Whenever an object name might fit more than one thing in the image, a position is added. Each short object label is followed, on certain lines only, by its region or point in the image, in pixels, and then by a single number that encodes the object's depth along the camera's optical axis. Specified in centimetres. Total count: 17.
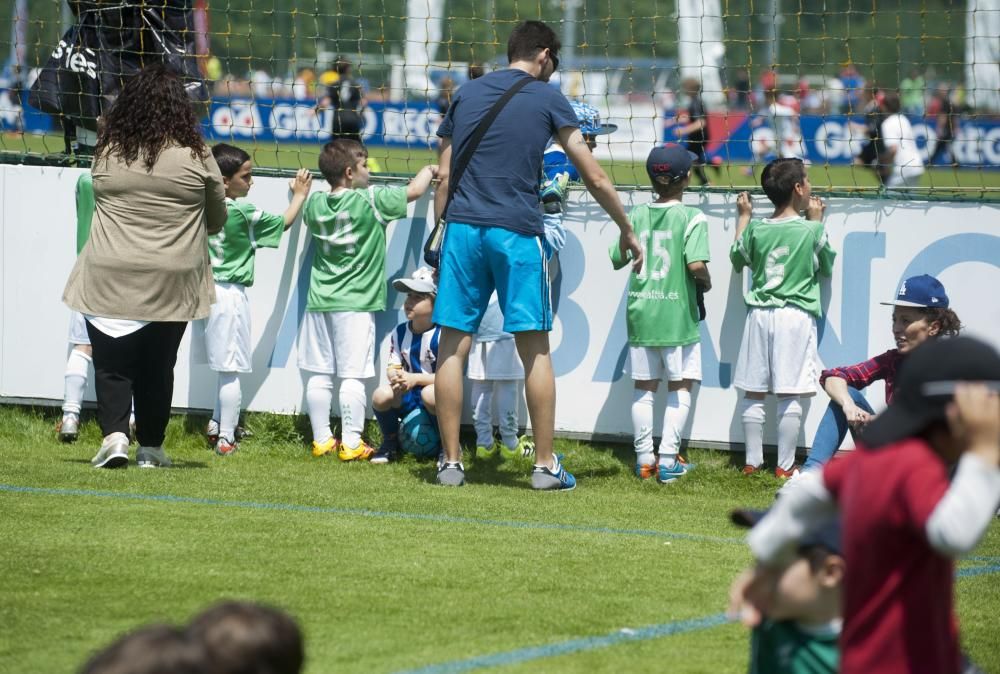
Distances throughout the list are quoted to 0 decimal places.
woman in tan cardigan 1445
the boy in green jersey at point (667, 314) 1620
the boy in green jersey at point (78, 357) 1755
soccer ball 1670
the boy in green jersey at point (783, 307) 1602
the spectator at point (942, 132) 4270
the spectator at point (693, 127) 1853
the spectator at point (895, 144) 2998
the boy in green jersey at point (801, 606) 595
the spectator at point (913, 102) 5600
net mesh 1991
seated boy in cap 1656
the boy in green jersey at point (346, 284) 1717
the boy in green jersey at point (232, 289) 1725
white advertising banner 1634
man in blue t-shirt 1450
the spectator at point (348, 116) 2034
